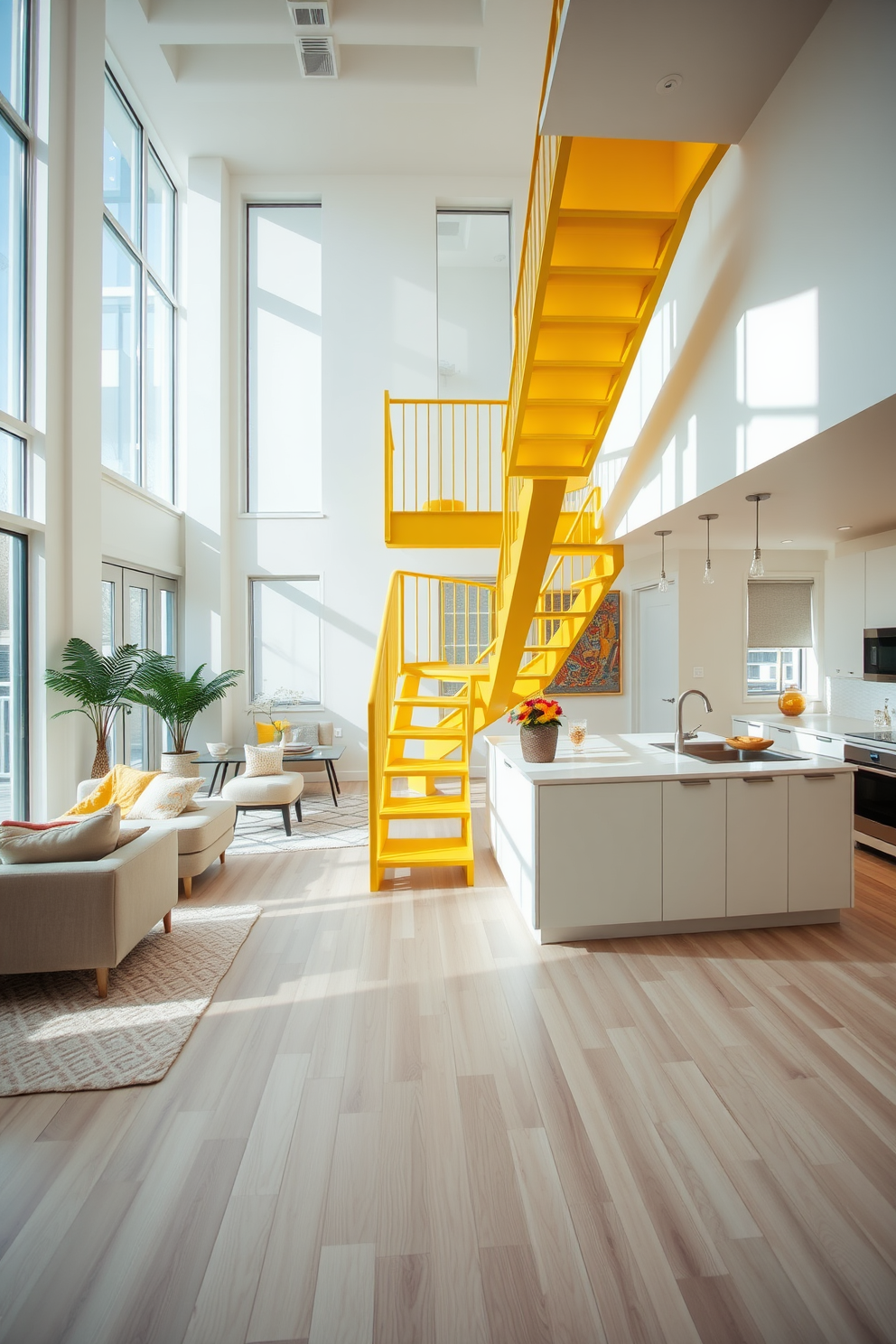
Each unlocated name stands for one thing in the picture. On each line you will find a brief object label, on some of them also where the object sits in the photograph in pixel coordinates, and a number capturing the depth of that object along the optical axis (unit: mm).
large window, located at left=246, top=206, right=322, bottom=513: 7633
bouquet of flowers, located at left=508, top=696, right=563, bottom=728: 3686
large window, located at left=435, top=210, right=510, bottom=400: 7750
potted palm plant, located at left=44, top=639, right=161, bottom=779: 4656
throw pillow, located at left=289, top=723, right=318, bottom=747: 7176
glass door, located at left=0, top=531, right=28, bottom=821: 4410
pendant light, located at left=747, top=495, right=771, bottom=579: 3793
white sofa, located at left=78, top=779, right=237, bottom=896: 3928
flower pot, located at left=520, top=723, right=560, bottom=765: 3652
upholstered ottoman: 5332
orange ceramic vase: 5945
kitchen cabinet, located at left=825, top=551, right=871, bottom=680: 5199
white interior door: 6871
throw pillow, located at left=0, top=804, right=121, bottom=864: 2857
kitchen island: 3209
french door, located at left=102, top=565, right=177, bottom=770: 5934
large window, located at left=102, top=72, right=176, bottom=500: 5910
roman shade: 6820
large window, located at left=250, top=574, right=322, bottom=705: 7637
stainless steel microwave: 4781
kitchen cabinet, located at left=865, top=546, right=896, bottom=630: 4840
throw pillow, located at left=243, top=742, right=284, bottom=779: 5562
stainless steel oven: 4426
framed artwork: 7625
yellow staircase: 2910
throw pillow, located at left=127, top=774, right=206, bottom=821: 4078
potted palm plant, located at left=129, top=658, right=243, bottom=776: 5684
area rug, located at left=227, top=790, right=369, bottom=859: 5066
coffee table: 6043
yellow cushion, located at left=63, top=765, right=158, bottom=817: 4207
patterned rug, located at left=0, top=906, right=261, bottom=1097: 2291
